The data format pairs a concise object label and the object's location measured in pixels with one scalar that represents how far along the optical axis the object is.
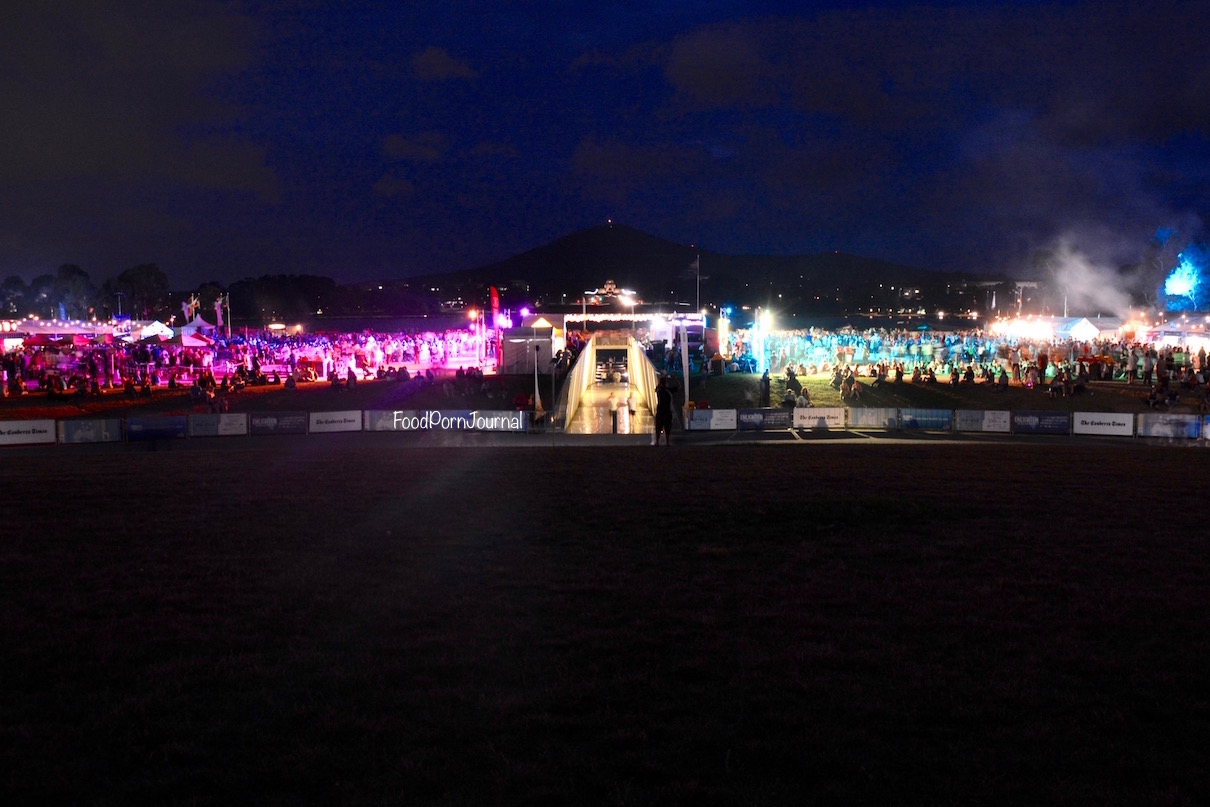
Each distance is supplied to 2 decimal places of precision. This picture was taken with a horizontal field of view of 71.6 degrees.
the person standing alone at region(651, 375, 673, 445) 18.16
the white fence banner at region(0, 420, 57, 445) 20.25
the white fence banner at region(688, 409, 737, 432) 22.53
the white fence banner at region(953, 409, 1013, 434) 22.23
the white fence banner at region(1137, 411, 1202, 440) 20.97
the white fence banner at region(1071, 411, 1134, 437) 21.59
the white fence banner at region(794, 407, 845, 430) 23.28
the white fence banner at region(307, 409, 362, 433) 22.27
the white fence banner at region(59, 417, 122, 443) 20.86
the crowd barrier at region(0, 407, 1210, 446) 20.95
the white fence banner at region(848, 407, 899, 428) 23.08
